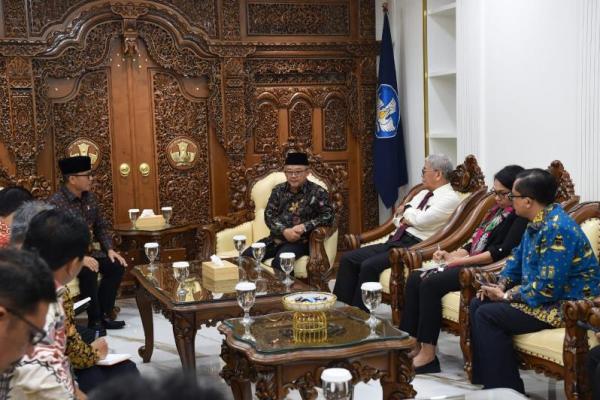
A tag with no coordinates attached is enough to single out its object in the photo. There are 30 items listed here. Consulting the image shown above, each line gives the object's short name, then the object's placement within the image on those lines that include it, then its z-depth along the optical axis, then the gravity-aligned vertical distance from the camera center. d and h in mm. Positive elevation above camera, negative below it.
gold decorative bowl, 3107 -694
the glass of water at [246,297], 3246 -694
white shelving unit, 5914 +331
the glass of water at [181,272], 4137 -749
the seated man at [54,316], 2084 -515
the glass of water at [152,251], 4469 -676
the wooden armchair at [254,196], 5445 -480
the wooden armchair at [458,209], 4512 -522
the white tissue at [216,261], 4227 -707
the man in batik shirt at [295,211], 5176 -566
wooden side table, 5504 -846
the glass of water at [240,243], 4543 -658
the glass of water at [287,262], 3945 -675
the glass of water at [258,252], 4367 -685
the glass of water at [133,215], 5680 -601
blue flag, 6320 -74
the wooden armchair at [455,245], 4062 -709
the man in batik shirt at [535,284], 3393 -713
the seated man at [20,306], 1566 -343
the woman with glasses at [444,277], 4117 -814
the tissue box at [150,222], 5605 -650
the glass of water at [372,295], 3145 -678
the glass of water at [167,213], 5664 -592
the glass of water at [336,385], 2352 -770
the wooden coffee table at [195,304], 3760 -836
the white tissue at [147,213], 5671 -591
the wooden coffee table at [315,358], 2943 -871
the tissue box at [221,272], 4159 -755
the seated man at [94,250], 5023 -760
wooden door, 5922 +49
